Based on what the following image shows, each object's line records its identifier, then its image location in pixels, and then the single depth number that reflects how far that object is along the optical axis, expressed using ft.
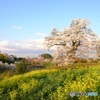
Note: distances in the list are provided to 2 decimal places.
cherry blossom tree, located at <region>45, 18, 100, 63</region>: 42.57
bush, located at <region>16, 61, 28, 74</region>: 29.76
